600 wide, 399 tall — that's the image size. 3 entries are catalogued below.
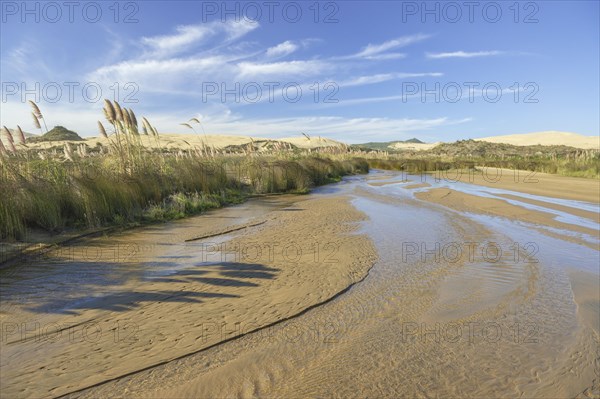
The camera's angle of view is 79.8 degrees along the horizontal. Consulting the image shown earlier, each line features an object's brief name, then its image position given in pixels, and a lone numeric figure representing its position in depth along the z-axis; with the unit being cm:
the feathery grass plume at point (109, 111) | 824
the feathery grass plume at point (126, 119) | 858
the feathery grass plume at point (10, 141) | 684
